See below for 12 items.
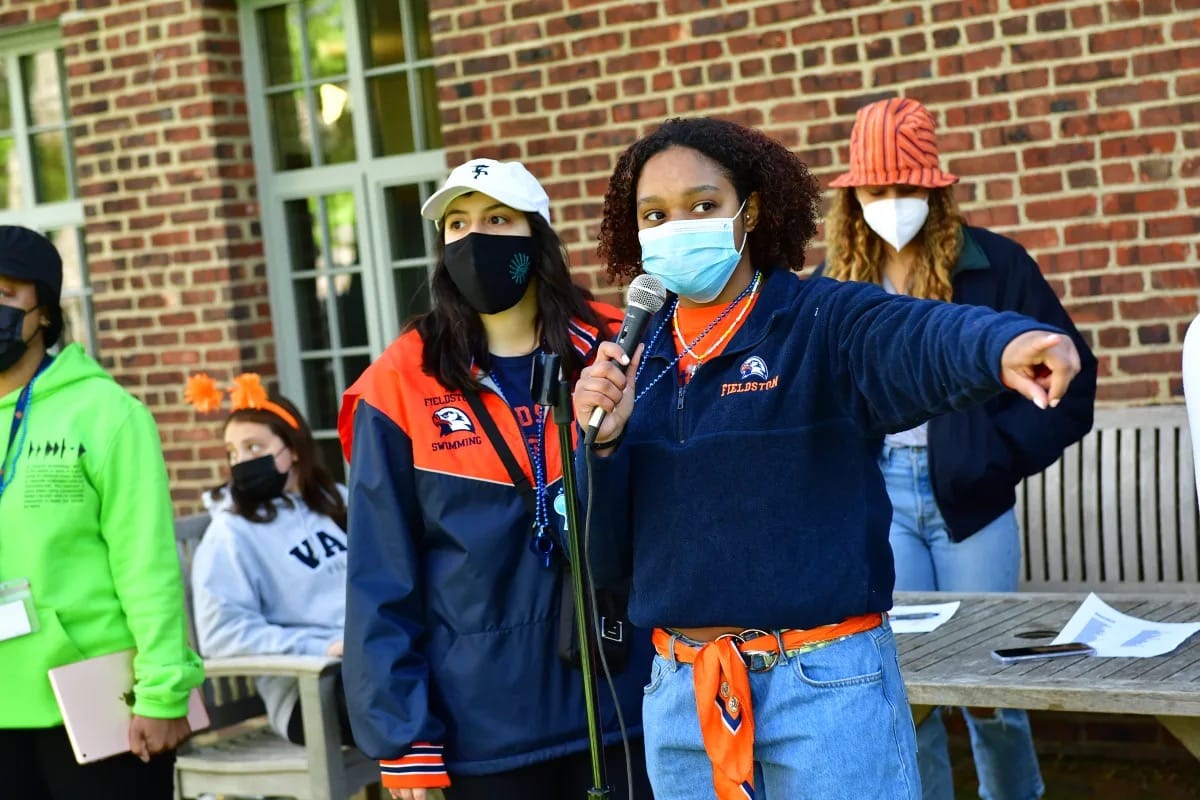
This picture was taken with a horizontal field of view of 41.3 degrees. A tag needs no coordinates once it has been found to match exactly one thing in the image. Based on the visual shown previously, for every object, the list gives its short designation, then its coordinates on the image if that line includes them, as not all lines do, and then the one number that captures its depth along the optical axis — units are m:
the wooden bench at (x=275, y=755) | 4.46
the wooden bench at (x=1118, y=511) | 5.11
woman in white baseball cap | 3.06
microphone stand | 2.43
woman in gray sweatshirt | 4.82
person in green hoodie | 3.63
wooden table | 3.11
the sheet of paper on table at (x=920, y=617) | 3.85
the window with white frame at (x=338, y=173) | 6.77
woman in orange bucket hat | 4.11
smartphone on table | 3.45
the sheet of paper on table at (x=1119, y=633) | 3.43
